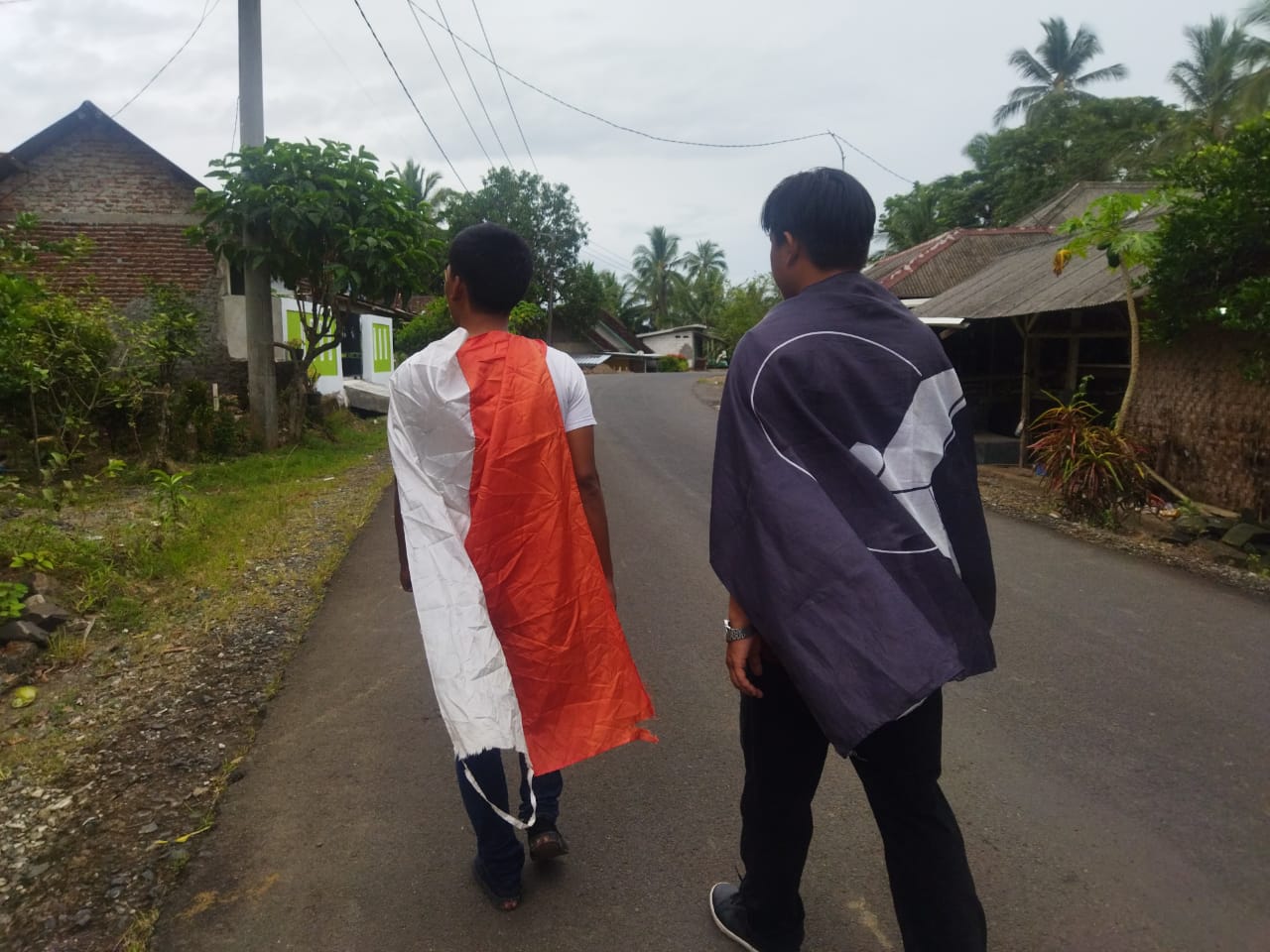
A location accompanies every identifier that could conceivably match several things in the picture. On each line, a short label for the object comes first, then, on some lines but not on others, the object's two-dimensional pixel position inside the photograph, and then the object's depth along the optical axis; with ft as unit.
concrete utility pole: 36.04
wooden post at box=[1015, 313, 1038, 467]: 38.37
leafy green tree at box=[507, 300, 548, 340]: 82.69
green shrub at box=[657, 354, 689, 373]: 157.69
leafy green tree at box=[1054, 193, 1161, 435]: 25.77
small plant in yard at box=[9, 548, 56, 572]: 15.88
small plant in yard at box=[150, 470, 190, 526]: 21.54
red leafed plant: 26.37
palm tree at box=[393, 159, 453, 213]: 134.00
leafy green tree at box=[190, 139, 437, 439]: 35.83
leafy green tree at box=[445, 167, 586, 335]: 140.87
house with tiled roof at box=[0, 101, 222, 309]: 43.65
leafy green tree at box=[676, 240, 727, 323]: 199.21
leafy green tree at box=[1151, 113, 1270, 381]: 22.47
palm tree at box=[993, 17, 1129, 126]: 120.26
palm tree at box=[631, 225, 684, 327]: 197.67
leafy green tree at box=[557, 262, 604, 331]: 147.54
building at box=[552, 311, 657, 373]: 154.40
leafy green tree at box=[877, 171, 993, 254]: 110.52
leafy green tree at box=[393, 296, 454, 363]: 86.33
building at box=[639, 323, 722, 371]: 179.93
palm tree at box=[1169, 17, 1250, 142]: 87.97
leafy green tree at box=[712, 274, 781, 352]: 166.71
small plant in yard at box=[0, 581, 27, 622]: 15.40
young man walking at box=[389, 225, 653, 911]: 7.48
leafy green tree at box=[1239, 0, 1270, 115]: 72.95
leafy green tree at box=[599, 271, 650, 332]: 185.68
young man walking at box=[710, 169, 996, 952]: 5.76
